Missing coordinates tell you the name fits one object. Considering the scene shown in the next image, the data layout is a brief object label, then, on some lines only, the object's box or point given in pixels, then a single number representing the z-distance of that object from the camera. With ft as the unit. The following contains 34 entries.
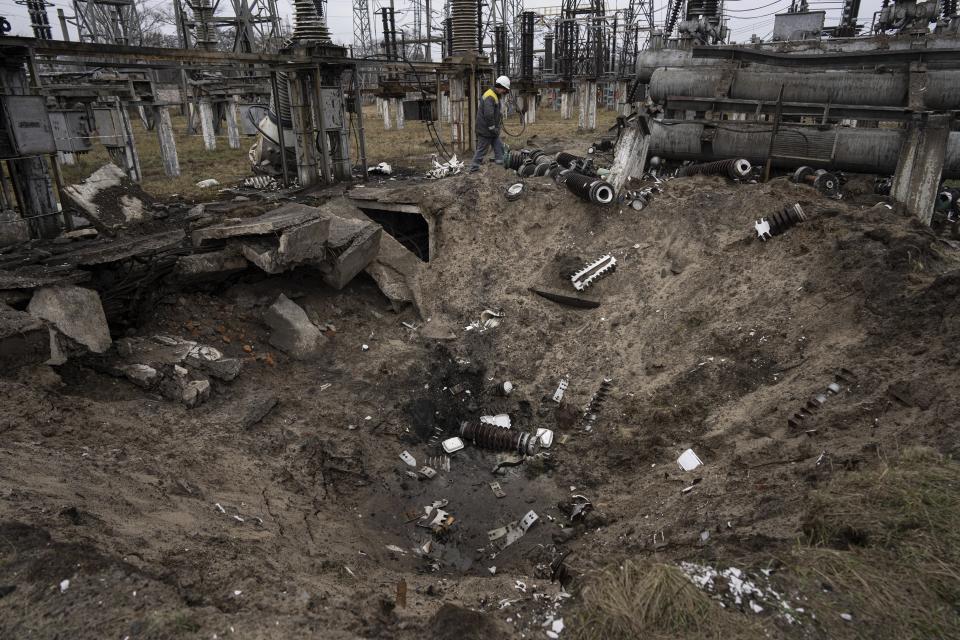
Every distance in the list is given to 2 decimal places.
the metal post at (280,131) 36.91
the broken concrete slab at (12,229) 23.11
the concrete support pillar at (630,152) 29.63
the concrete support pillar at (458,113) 48.11
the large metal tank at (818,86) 26.35
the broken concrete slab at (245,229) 23.47
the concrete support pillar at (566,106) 88.91
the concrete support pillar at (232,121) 63.52
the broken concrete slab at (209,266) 22.44
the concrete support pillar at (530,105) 73.90
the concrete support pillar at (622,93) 76.89
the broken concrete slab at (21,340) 15.96
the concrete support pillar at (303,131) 34.63
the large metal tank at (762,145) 25.80
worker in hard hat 35.47
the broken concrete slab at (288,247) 22.98
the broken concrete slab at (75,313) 17.95
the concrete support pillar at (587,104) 70.33
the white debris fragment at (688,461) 15.88
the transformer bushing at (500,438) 20.25
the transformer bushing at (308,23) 34.78
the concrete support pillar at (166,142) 45.37
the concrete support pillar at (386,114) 86.43
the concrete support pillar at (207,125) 61.41
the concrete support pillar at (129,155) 42.47
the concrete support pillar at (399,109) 82.02
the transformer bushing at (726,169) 27.20
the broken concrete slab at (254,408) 18.47
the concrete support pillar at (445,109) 83.56
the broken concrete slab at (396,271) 27.61
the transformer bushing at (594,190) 27.09
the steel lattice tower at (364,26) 126.21
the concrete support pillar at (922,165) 23.21
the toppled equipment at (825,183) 25.46
